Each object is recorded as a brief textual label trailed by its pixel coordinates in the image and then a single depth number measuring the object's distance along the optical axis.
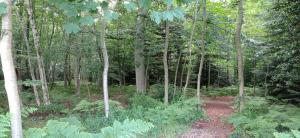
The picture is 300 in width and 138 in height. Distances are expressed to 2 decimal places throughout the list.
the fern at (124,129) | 3.00
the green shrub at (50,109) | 7.69
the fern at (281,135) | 3.11
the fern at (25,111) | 3.65
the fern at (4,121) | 2.70
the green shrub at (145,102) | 7.76
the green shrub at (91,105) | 6.90
